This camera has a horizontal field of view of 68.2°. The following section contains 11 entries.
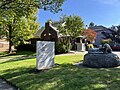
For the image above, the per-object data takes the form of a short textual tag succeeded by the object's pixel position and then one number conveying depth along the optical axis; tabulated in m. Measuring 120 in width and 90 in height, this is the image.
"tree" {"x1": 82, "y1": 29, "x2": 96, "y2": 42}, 20.47
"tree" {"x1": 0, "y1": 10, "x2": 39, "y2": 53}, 14.02
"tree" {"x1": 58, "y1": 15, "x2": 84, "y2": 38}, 14.79
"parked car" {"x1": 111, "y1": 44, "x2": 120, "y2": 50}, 17.51
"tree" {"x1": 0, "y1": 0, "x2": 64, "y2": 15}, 6.31
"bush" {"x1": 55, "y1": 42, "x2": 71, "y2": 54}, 13.46
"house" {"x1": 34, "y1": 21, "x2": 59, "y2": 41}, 17.39
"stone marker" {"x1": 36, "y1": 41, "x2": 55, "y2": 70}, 4.82
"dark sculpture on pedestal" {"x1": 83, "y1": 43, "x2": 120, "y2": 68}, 5.93
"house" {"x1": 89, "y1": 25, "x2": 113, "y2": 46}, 25.95
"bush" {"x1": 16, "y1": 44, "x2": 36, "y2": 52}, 15.88
